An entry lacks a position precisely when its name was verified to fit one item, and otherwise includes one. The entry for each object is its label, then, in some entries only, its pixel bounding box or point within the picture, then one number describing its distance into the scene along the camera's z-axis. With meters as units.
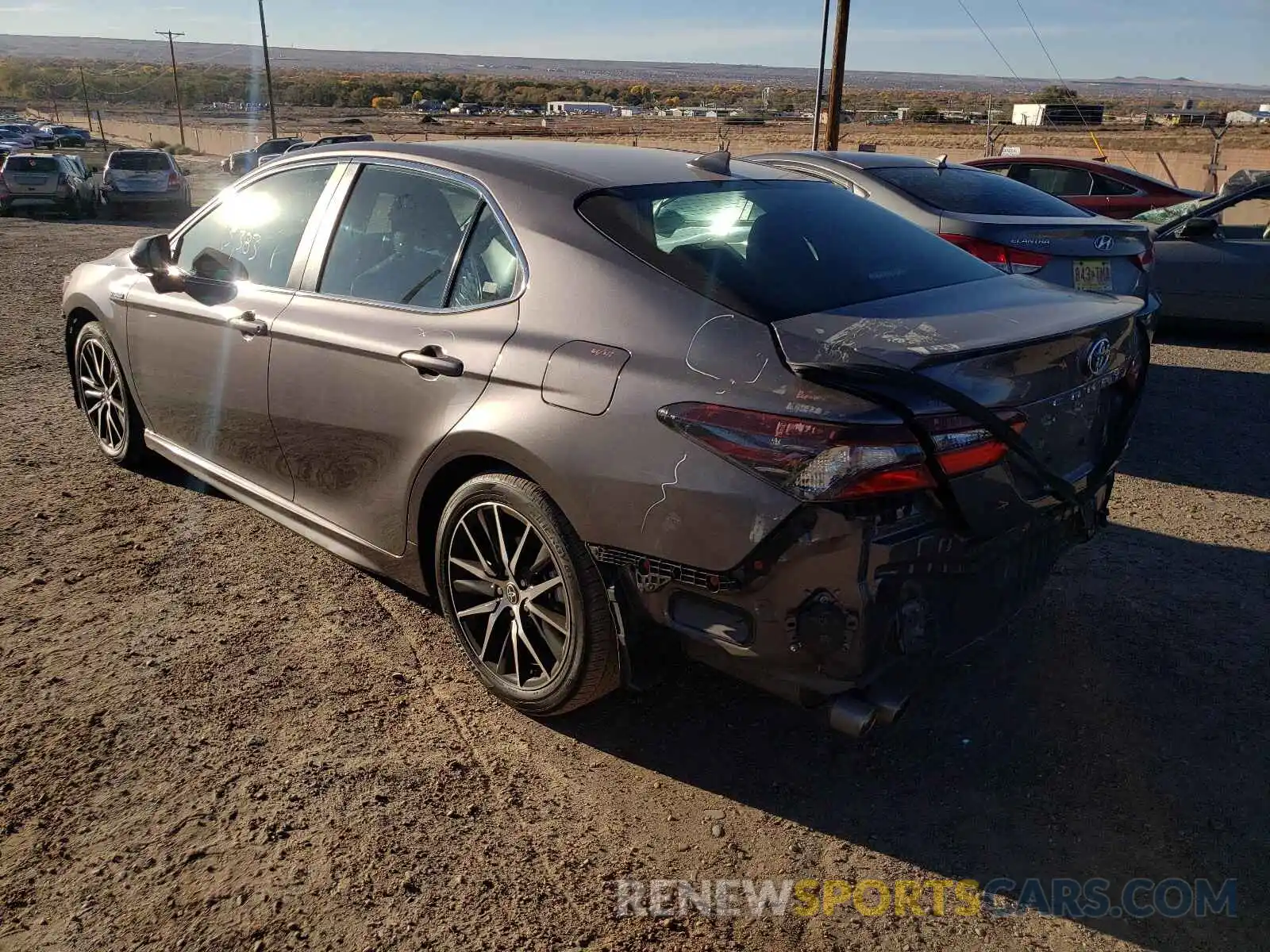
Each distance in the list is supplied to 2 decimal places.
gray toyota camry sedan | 2.42
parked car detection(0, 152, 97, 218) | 20.98
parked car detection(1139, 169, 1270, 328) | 8.49
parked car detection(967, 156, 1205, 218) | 11.17
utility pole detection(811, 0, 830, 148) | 19.02
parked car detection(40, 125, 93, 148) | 50.84
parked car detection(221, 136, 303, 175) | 30.92
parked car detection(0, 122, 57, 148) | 46.16
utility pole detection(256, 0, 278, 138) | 43.30
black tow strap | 2.35
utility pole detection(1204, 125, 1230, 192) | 20.33
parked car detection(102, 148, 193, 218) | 21.30
